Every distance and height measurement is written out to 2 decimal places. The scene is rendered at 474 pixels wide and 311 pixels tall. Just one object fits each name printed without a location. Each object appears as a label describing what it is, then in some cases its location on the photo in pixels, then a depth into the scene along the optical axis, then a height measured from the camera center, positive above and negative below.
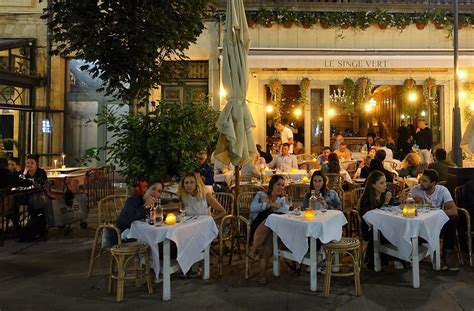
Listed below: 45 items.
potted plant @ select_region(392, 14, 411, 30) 12.33 +4.07
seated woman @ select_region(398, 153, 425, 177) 8.70 -0.21
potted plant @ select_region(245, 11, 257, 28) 12.21 +4.14
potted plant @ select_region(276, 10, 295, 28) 12.21 +4.14
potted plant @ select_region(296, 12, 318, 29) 12.27 +4.10
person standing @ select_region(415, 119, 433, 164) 11.49 +0.46
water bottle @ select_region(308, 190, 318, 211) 5.24 -0.58
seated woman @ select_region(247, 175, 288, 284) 5.17 -0.73
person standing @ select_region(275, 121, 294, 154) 11.98 +0.68
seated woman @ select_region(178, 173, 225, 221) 5.38 -0.49
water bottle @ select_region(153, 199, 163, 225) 4.73 -0.65
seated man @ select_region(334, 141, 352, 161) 11.05 +0.12
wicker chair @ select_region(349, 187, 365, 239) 6.54 -0.90
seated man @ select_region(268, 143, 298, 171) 10.00 -0.09
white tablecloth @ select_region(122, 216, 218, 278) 4.49 -0.89
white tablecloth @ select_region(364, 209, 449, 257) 4.68 -0.81
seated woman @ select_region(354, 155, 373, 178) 8.80 -0.25
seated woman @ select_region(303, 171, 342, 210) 5.63 -0.48
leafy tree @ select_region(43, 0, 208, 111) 5.33 +1.65
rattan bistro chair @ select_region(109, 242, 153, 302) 4.45 -1.16
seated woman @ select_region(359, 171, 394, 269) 5.36 -0.55
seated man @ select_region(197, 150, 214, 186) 7.71 -0.26
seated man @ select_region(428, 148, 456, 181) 7.62 -0.12
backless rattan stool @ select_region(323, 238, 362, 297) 4.47 -1.10
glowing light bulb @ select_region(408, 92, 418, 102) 11.85 +1.76
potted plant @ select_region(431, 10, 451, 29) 12.26 +4.11
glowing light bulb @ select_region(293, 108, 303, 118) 13.06 +1.43
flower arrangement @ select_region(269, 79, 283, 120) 12.08 +1.86
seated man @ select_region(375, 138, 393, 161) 10.52 +0.32
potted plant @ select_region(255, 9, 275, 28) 12.16 +4.14
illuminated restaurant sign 10.86 +2.48
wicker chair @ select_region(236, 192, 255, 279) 6.10 -0.80
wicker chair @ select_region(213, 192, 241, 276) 5.28 -0.95
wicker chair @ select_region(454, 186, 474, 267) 5.38 -0.90
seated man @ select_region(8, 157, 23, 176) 8.52 -0.19
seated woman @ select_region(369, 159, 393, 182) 7.84 -0.18
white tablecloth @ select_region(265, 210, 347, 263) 4.57 -0.81
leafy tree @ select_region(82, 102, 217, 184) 5.48 +0.22
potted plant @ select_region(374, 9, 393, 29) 12.27 +4.14
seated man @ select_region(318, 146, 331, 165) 10.41 +0.01
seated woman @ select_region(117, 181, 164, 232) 4.95 -0.59
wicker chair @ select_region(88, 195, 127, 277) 4.88 -0.84
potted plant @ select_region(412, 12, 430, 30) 12.30 +4.12
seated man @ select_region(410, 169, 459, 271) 5.36 -0.59
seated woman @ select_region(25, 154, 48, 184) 8.46 -0.31
